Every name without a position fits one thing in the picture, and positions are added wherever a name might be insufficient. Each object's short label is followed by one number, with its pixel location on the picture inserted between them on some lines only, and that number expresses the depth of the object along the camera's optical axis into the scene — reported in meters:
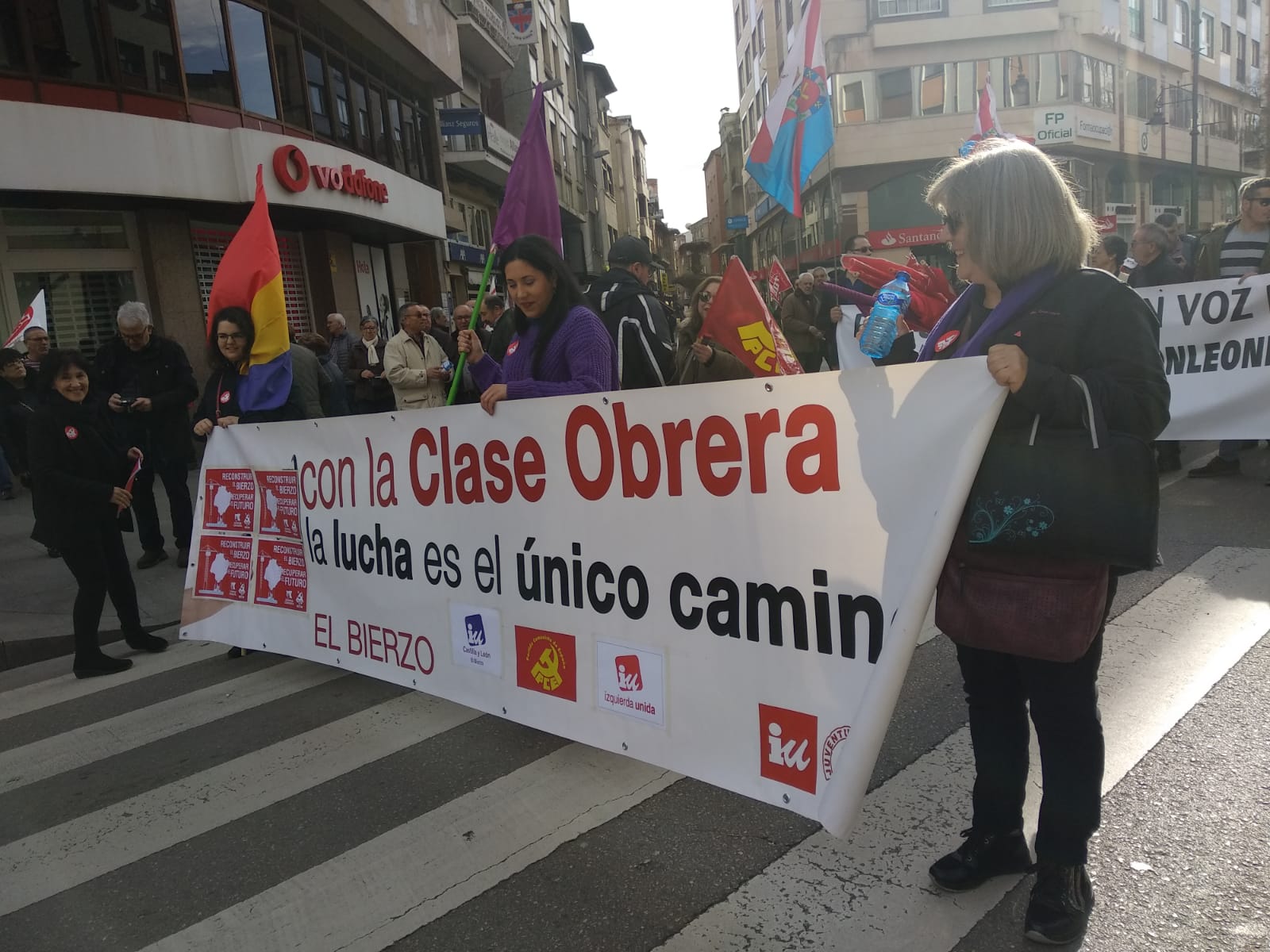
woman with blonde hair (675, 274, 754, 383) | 5.32
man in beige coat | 7.70
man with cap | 4.90
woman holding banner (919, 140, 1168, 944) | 1.96
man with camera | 6.95
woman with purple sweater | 3.65
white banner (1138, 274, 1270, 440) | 6.16
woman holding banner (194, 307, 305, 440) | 4.68
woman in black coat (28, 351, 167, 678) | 4.80
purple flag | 4.36
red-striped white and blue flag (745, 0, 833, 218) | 5.48
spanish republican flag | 4.56
